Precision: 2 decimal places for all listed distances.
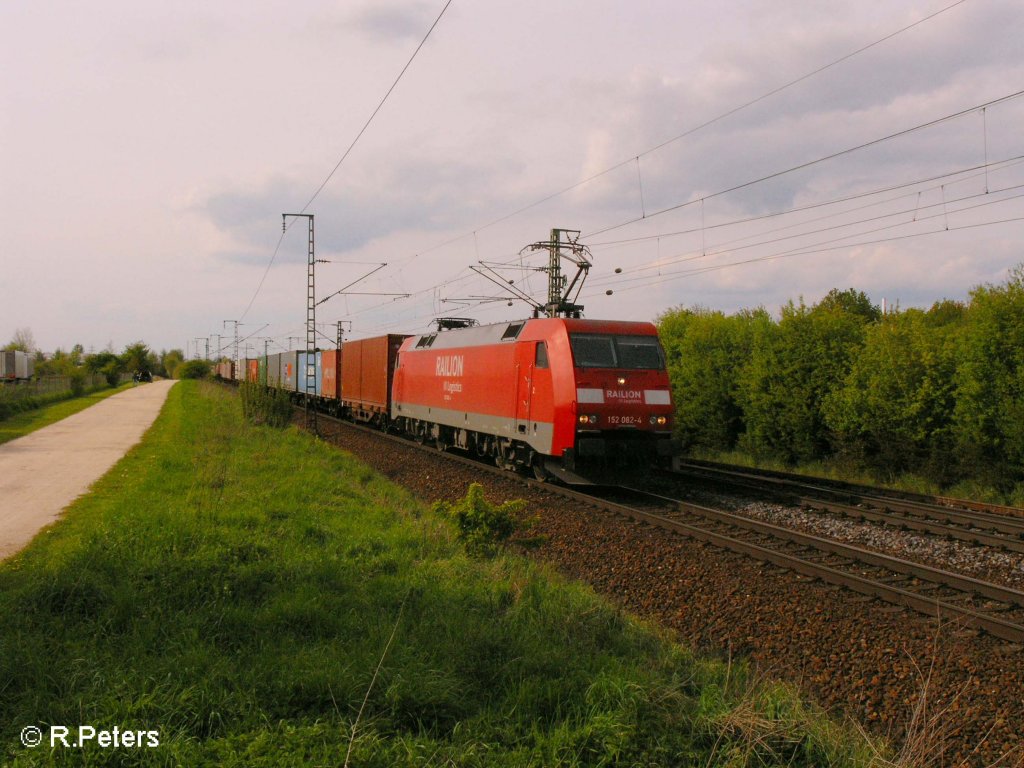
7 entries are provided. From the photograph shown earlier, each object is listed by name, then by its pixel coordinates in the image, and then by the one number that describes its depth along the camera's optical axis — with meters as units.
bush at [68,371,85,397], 46.77
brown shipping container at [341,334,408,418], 24.53
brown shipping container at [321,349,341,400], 33.31
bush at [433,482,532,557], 8.45
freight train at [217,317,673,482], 12.37
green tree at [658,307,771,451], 19.84
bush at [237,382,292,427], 24.03
